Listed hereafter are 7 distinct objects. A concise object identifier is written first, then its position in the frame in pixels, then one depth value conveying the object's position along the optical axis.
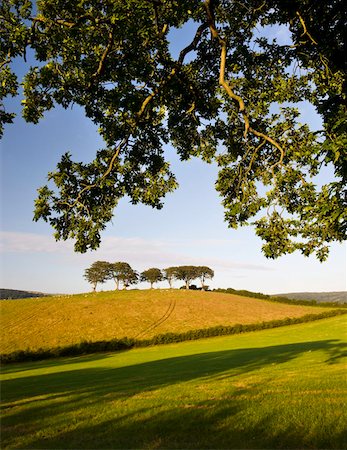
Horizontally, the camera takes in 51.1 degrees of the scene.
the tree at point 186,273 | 174.00
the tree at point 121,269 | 165.25
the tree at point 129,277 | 165.62
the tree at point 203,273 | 177.00
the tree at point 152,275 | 170.90
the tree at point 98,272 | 165.75
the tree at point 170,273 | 175.34
